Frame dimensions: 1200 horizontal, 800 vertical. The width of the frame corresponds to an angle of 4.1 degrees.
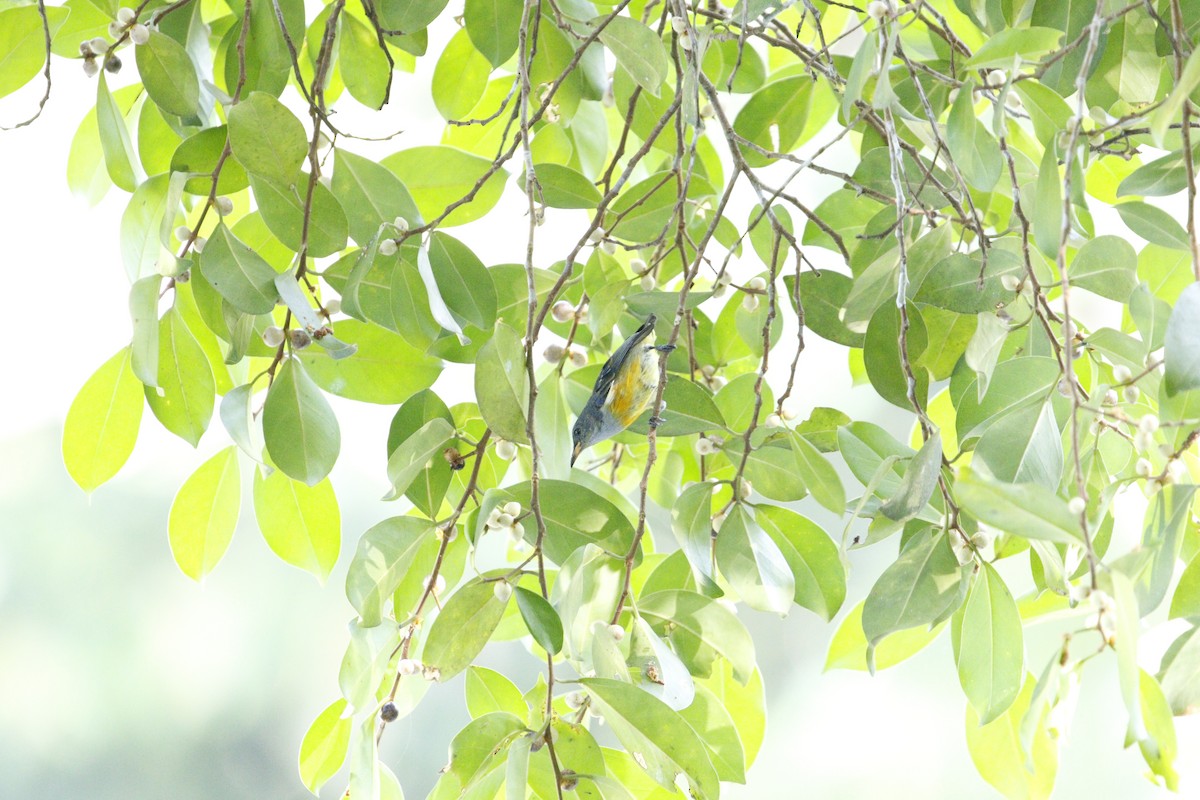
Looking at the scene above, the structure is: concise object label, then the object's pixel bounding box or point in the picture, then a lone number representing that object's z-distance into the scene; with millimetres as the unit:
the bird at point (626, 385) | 7834
